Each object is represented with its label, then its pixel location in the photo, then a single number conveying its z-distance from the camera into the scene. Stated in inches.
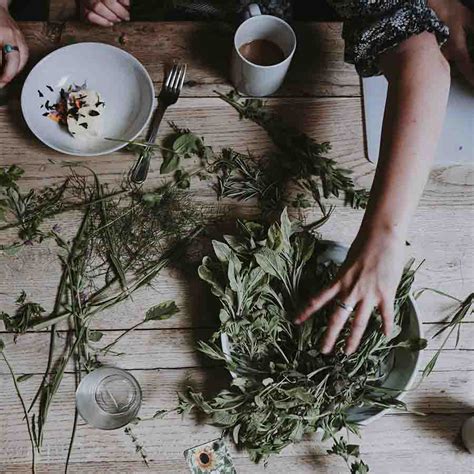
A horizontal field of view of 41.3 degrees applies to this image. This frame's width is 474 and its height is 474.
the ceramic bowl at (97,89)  41.0
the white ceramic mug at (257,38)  39.5
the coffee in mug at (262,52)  40.9
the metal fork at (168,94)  41.4
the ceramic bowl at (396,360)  36.0
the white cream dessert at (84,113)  40.4
